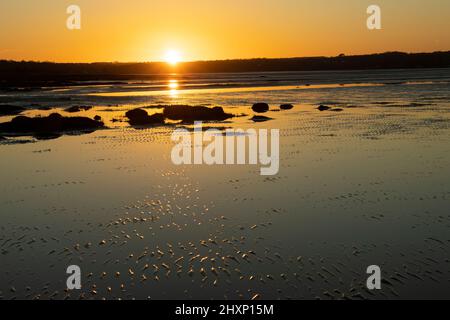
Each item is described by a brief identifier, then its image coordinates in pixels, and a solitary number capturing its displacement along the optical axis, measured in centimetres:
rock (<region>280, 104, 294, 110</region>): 6081
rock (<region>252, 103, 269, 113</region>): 5747
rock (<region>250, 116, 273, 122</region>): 4958
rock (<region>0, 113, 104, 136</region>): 4278
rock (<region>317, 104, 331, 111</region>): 5841
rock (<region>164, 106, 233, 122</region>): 5256
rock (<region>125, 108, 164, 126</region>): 4928
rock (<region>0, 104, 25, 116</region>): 5695
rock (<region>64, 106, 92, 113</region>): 6003
